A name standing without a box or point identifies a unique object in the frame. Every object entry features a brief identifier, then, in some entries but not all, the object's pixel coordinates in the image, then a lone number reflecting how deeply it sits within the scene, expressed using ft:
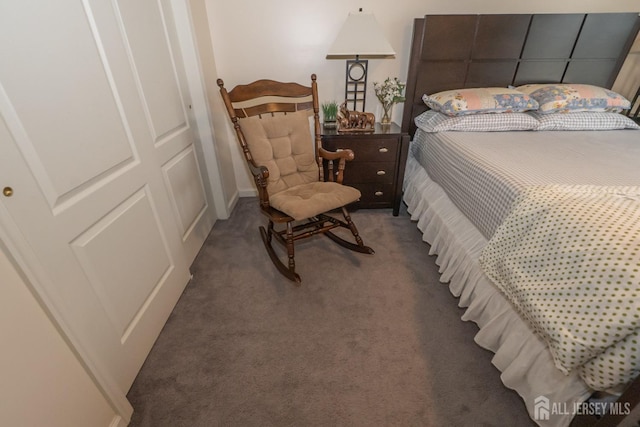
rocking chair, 5.66
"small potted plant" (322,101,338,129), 7.72
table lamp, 6.42
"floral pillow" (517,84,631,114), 6.98
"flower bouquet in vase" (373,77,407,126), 7.35
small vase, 7.63
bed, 3.00
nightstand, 7.03
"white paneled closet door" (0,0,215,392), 2.67
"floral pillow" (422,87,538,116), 6.92
